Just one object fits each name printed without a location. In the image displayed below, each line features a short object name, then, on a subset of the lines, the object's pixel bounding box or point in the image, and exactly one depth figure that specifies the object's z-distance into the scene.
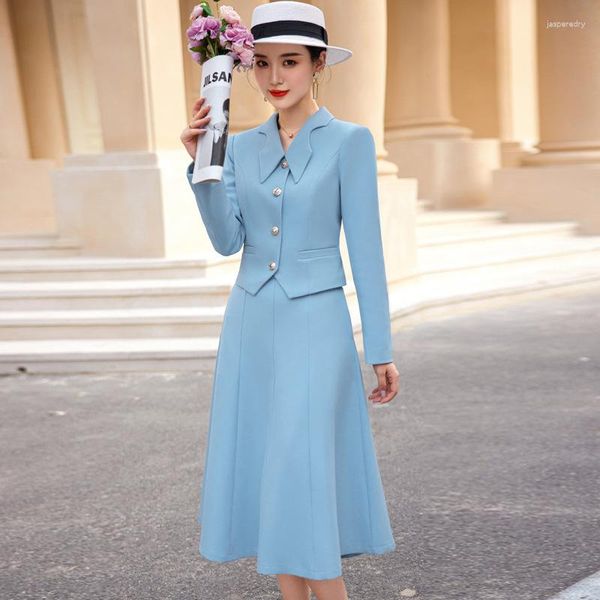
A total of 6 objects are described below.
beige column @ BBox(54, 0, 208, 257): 8.66
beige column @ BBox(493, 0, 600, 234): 14.02
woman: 2.64
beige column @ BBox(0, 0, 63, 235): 11.55
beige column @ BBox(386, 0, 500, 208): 14.81
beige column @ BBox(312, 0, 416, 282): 9.43
